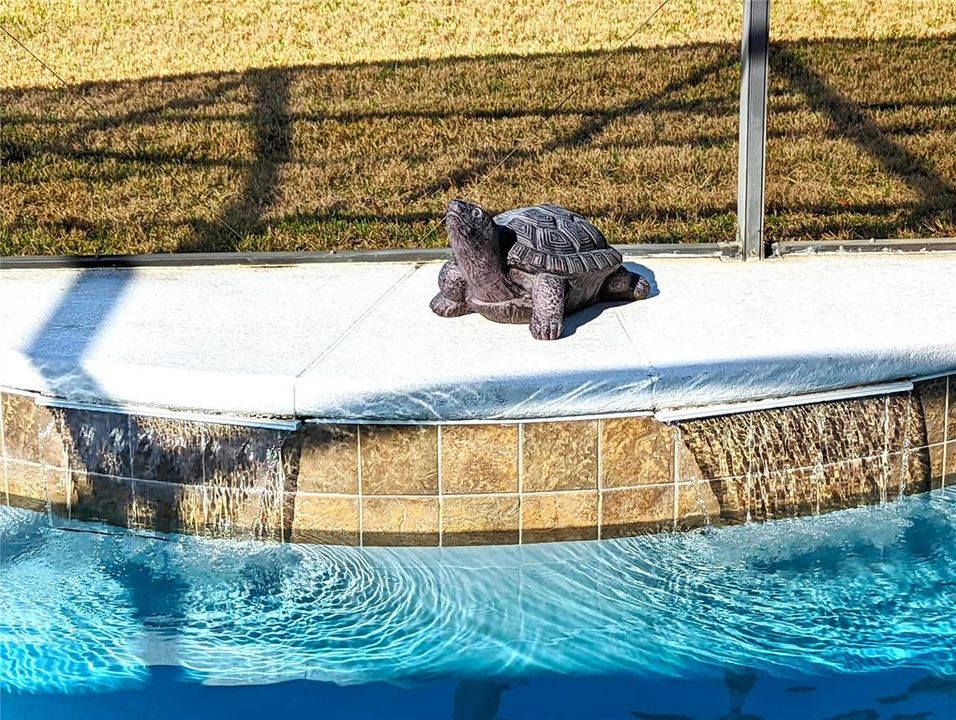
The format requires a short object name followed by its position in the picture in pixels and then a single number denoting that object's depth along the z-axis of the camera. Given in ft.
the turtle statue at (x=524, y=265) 13.88
